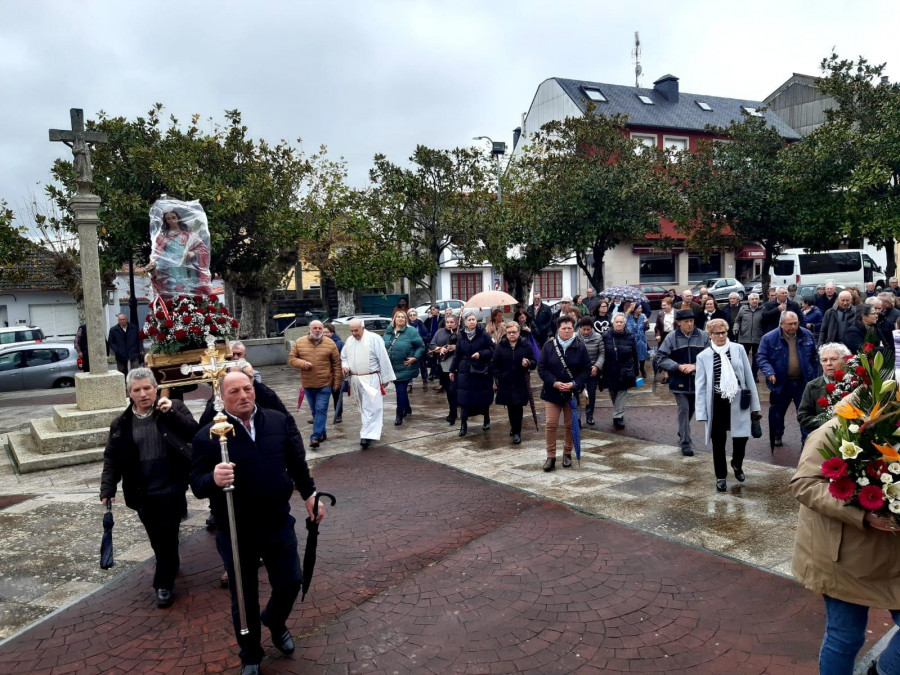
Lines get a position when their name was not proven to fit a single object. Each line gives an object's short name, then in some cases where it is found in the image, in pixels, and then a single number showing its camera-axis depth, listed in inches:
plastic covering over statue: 412.8
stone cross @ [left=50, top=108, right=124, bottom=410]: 380.5
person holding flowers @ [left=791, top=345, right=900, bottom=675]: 112.3
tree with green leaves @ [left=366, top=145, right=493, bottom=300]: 787.4
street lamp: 865.2
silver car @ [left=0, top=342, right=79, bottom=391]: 682.2
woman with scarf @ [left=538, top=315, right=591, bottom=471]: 314.2
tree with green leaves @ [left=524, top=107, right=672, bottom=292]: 837.2
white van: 1162.6
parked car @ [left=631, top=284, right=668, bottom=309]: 1248.2
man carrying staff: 151.9
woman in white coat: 276.7
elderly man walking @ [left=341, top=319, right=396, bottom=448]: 380.8
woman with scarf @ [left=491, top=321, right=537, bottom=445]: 362.0
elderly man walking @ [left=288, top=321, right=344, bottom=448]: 370.0
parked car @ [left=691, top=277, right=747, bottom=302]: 1222.9
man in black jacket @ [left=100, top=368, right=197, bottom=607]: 193.5
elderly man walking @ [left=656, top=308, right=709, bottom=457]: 329.7
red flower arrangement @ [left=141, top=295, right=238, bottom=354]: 379.6
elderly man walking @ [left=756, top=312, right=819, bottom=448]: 326.3
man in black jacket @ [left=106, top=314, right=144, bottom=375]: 580.7
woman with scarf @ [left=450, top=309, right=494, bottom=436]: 389.1
